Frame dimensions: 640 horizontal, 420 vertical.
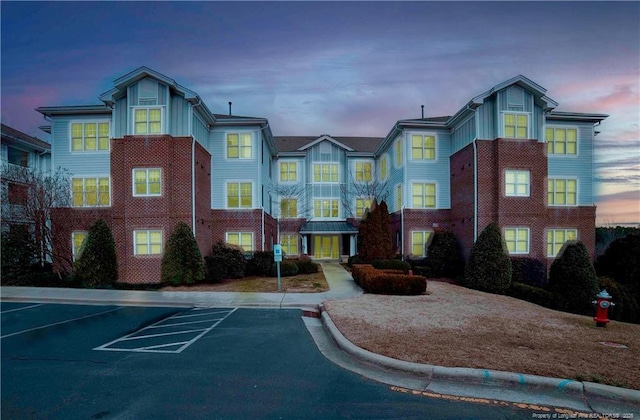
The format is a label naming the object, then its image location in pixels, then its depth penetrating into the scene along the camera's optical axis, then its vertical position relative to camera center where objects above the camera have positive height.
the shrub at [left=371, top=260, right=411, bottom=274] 21.28 -3.22
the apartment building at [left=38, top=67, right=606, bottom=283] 19.97 +2.08
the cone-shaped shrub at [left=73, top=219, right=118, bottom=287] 18.56 -2.51
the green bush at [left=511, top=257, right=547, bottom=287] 20.67 -3.50
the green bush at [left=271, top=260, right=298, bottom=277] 21.78 -3.52
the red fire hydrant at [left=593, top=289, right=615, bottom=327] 9.66 -2.64
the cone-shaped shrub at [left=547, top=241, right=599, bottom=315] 16.72 -3.28
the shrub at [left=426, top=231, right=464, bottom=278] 22.94 -3.15
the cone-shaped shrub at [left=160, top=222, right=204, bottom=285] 19.08 -2.61
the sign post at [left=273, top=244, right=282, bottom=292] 16.38 -1.93
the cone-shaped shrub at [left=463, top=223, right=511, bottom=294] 19.25 -2.94
